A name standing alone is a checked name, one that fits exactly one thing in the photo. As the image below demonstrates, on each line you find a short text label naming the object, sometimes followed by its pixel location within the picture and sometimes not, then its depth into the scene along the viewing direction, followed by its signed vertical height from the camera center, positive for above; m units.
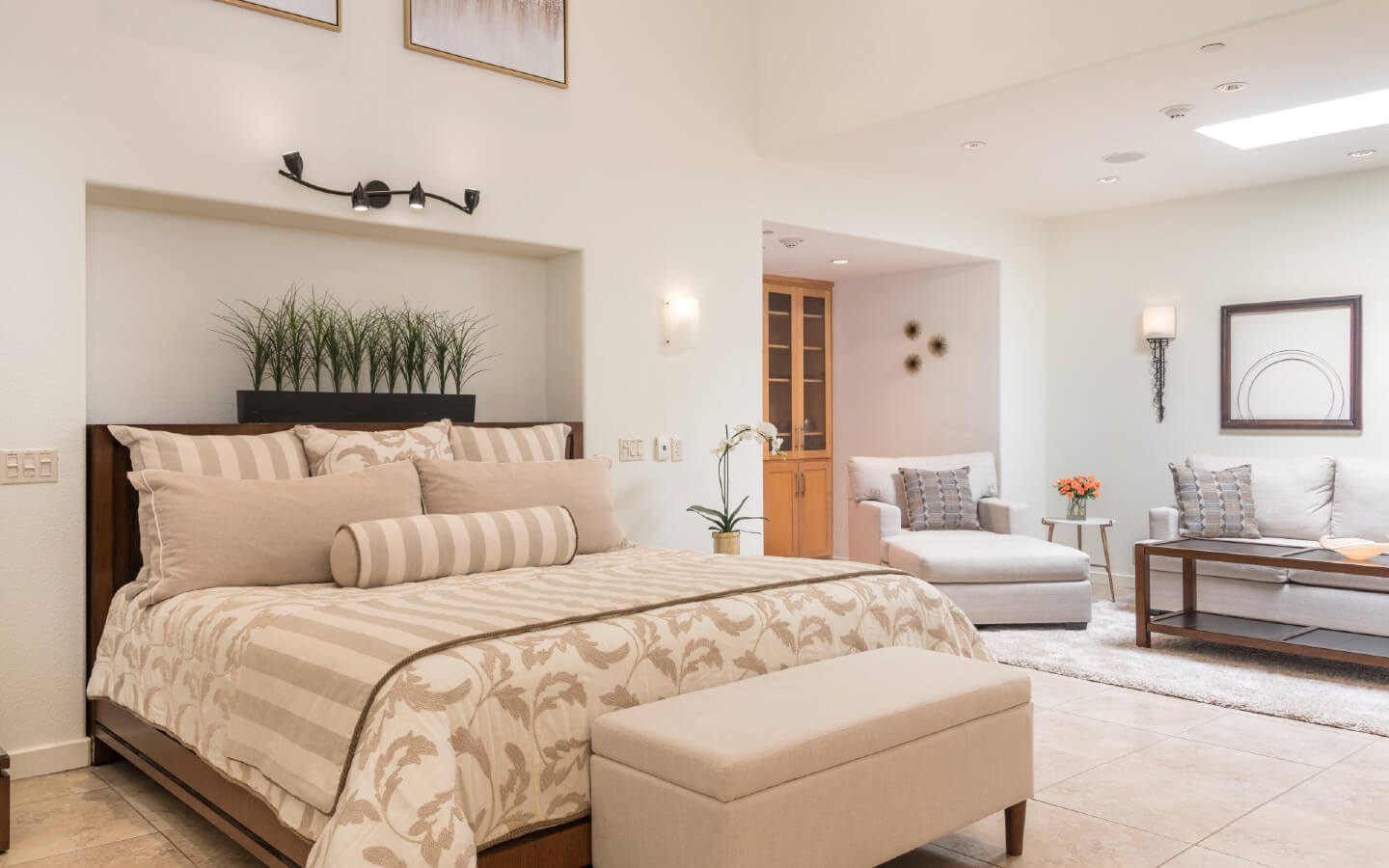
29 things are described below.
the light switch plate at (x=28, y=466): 3.10 -0.09
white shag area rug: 3.79 -1.05
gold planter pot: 4.91 -0.55
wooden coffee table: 4.16 -0.91
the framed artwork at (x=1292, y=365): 5.64 +0.35
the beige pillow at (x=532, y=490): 3.36 -0.20
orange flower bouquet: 5.96 -0.38
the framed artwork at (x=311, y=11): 3.61 +1.54
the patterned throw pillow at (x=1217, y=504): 5.30 -0.41
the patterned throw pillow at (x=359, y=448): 3.38 -0.05
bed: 1.84 -0.55
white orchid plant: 4.96 -0.09
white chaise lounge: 5.17 -0.75
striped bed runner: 1.96 -0.43
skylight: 4.64 +1.44
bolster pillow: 2.86 -0.34
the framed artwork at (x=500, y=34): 4.04 +1.66
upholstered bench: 1.89 -0.69
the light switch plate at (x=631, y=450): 4.70 -0.09
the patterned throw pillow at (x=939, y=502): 5.89 -0.43
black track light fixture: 3.61 +0.91
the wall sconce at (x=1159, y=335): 6.27 +0.57
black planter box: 3.60 +0.10
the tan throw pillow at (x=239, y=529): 2.82 -0.27
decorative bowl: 4.27 -0.53
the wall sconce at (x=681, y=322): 4.84 +0.52
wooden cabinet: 7.29 +0.14
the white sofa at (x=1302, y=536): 4.52 -0.58
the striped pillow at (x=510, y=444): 3.76 -0.04
